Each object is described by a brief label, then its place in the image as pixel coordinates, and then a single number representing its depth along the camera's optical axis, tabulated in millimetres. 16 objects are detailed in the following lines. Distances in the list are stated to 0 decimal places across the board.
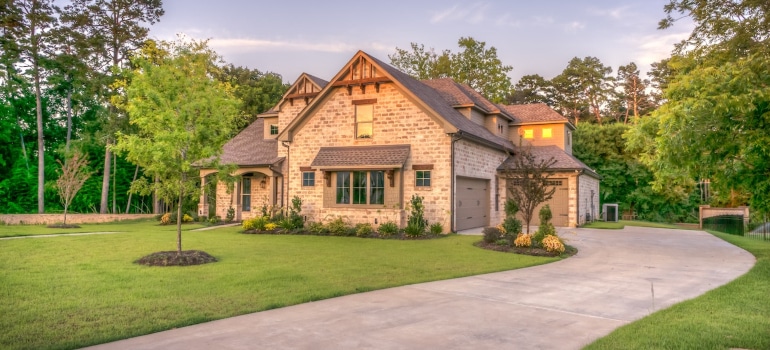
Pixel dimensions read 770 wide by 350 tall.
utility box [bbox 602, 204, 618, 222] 29406
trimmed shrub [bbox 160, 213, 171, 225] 24219
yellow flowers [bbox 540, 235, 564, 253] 13429
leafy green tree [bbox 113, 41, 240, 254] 11273
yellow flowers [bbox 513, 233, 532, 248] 14109
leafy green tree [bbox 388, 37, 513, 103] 41844
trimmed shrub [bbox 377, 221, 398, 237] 18312
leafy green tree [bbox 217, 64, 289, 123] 41312
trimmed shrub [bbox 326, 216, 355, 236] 19016
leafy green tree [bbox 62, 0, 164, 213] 30078
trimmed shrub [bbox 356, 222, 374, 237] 18516
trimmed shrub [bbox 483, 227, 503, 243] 15289
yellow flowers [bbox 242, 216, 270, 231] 20000
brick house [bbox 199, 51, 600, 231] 19250
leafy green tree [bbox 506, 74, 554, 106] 56000
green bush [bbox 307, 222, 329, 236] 19359
